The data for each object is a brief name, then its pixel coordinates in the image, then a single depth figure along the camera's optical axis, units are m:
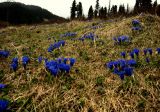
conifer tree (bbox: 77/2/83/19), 36.58
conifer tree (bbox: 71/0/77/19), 35.02
